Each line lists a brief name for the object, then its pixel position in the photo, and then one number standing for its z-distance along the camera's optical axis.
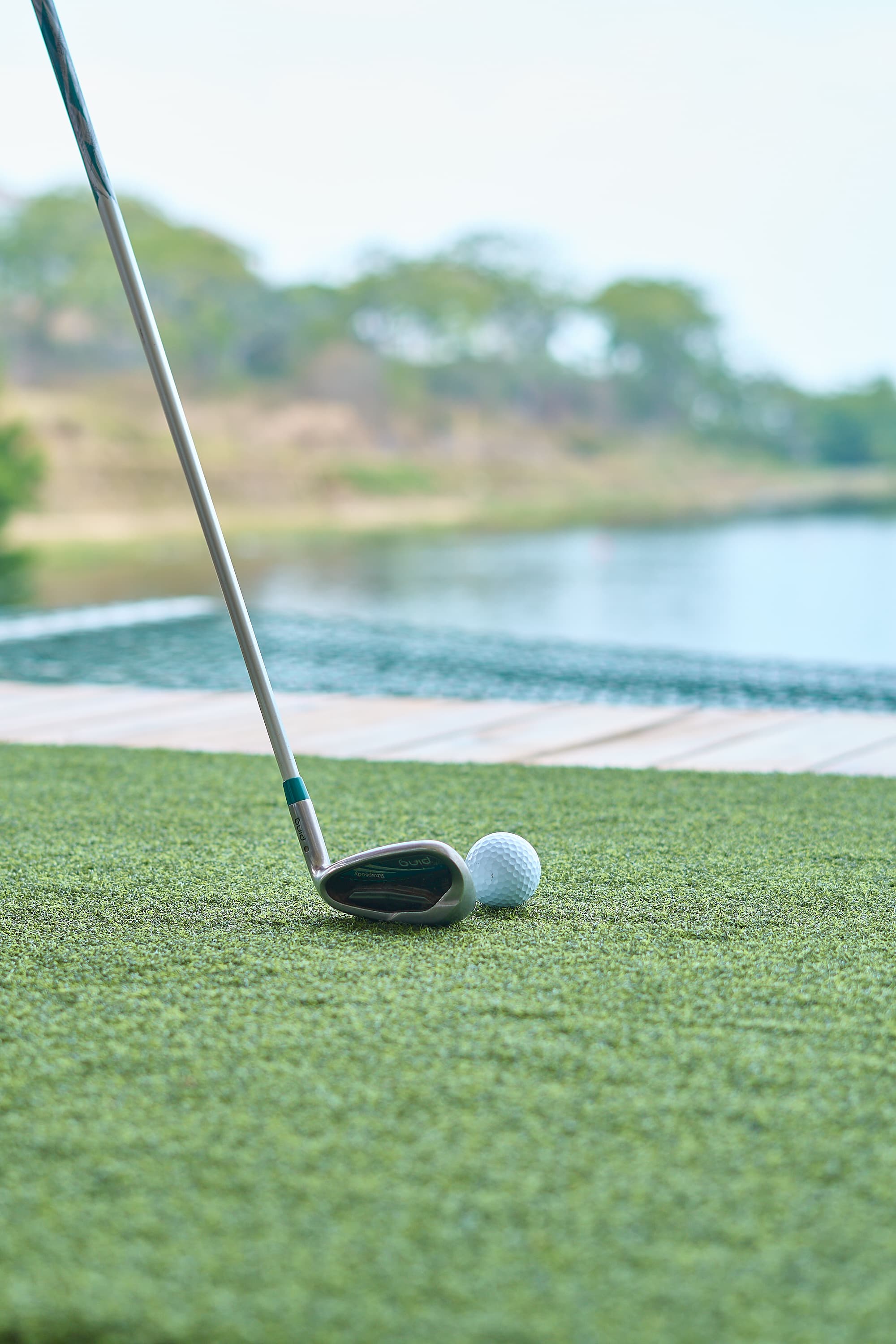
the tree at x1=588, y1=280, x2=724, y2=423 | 39.38
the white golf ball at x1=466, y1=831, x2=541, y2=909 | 1.85
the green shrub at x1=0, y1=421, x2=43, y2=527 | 14.92
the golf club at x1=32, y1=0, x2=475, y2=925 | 1.75
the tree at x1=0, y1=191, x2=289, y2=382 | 31.30
